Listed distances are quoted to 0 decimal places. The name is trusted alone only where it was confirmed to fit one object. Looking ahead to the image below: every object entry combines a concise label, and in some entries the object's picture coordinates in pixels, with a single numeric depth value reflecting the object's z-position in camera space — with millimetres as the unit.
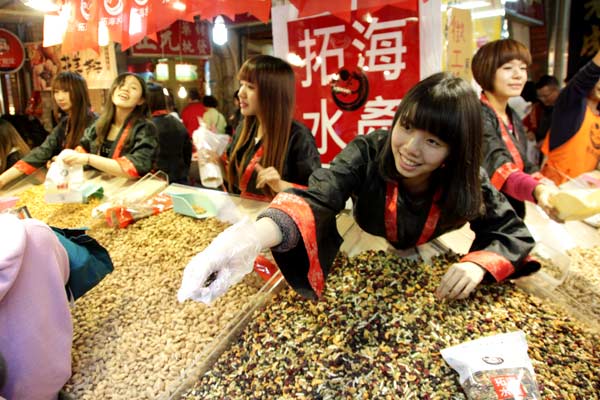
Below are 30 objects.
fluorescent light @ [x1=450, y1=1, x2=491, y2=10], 2098
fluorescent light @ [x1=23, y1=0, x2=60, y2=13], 2859
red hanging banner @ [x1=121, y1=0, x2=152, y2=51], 2285
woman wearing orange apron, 2213
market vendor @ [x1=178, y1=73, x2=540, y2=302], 997
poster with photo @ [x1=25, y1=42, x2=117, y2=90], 3244
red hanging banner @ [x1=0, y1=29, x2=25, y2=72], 5016
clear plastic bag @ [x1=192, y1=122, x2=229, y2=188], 1901
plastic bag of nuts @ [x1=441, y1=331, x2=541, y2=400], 891
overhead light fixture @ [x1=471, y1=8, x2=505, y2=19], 2283
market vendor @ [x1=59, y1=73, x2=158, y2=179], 2279
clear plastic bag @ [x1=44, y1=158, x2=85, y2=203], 2090
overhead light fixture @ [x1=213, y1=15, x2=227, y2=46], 3611
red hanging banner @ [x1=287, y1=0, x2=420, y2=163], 1892
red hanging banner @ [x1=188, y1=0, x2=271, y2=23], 1892
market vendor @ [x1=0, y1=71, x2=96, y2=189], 2557
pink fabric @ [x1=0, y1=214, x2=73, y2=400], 925
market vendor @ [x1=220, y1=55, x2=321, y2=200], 1812
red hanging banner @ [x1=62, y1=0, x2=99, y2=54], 2666
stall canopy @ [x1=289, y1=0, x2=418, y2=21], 1803
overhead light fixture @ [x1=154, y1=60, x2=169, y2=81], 5004
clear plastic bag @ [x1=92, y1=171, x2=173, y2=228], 1861
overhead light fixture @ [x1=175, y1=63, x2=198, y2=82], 4762
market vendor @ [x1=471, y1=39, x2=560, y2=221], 1644
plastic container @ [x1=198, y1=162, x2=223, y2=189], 1916
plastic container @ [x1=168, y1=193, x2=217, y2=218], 1868
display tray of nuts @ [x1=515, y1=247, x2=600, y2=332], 1245
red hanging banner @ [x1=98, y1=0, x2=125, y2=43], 2459
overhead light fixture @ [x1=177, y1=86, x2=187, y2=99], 5176
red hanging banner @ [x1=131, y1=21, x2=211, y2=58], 4465
